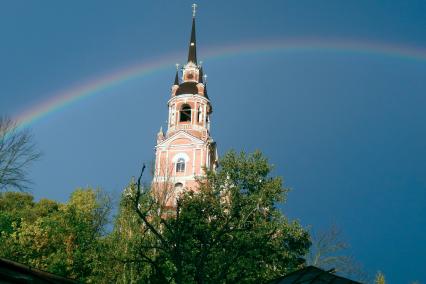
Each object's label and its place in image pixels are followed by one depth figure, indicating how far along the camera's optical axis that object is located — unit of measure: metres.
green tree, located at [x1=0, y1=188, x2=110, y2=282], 25.58
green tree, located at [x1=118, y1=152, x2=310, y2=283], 22.45
